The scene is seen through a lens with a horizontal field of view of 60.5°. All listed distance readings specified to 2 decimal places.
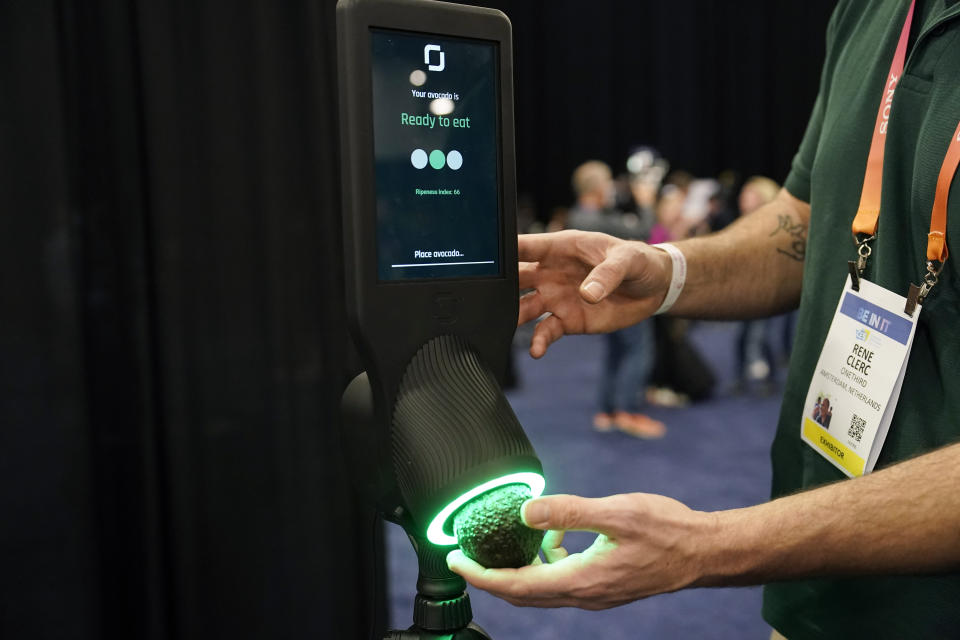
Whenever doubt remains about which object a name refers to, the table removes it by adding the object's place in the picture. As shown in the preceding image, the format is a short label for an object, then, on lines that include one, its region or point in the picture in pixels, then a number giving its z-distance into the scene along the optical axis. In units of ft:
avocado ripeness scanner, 2.10
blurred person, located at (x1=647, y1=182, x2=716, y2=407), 17.87
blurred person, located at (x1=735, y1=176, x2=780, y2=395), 18.56
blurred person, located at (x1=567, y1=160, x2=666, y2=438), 14.82
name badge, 2.87
